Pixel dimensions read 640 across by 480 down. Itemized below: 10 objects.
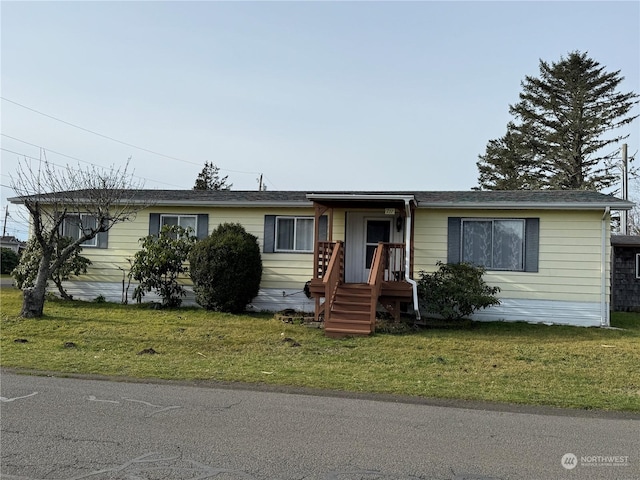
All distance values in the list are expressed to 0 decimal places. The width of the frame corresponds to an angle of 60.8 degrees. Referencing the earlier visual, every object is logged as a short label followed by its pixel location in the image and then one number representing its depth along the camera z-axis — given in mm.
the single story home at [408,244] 13305
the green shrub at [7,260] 34922
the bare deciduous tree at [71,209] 13047
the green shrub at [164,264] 14828
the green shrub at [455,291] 12727
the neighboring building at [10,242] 51525
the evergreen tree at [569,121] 33031
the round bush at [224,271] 13930
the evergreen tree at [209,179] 46666
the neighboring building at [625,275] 19031
